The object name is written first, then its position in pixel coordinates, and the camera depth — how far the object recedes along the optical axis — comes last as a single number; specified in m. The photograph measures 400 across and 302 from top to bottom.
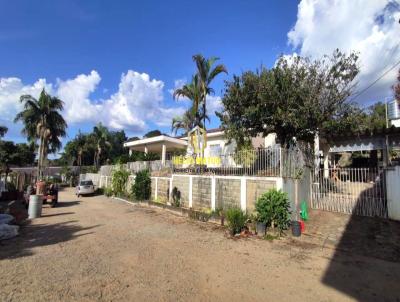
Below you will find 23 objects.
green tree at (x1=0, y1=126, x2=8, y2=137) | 27.92
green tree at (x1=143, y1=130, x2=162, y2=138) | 64.34
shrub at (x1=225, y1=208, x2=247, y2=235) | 9.48
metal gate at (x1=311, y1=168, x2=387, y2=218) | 9.93
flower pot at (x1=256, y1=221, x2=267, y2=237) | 9.14
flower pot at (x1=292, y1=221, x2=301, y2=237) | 8.97
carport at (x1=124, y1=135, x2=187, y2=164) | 24.34
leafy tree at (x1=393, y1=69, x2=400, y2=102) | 17.25
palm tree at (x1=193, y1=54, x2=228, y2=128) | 17.11
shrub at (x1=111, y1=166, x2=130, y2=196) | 22.59
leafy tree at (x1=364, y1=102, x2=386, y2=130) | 13.81
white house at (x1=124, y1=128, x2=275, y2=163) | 20.81
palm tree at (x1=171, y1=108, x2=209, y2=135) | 26.54
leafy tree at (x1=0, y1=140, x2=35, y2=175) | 35.53
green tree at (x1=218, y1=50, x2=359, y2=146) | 12.42
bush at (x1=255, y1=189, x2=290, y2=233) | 9.18
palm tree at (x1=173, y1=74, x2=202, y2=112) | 17.48
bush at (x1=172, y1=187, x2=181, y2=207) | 15.03
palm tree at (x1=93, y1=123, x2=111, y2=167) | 40.97
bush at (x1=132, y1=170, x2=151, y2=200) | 18.55
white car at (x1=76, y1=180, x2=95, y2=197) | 24.53
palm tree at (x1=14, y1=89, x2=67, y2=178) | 27.42
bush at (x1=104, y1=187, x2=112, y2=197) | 23.83
